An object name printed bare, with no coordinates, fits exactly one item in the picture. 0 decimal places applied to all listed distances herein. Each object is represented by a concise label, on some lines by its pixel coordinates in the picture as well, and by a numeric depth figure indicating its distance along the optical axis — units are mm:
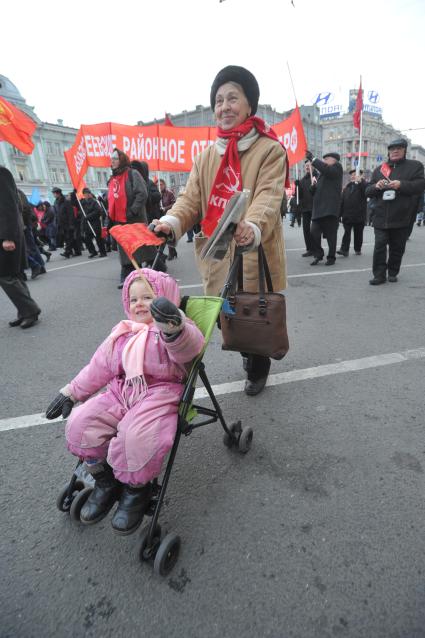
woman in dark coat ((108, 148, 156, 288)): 5254
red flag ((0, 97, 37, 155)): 5488
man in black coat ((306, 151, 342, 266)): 6234
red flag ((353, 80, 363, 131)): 14343
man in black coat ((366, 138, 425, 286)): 4938
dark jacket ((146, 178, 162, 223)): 7055
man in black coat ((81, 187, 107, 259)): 9555
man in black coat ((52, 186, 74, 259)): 9961
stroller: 1382
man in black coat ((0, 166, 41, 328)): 3805
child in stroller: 1384
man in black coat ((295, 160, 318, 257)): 7547
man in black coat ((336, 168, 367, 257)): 7340
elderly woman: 2008
